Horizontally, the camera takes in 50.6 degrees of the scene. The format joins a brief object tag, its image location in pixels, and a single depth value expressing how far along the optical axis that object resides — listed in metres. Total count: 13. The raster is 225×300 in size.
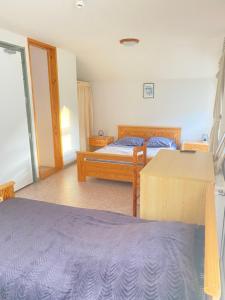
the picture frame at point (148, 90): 5.34
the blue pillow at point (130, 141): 4.97
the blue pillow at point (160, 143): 4.82
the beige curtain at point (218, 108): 2.50
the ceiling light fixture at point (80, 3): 2.34
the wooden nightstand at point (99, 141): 5.52
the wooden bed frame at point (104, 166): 3.77
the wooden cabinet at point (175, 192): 1.61
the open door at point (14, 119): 3.27
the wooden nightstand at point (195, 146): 4.63
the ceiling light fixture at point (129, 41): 3.56
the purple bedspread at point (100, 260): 1.00
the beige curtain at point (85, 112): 5.47
